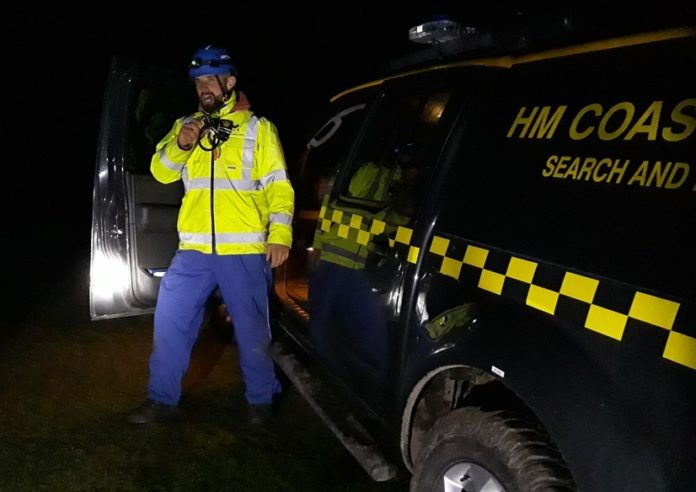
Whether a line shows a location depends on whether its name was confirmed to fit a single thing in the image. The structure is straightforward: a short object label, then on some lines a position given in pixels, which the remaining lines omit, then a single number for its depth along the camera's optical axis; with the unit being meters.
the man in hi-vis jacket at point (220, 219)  3.01
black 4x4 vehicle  1.37
